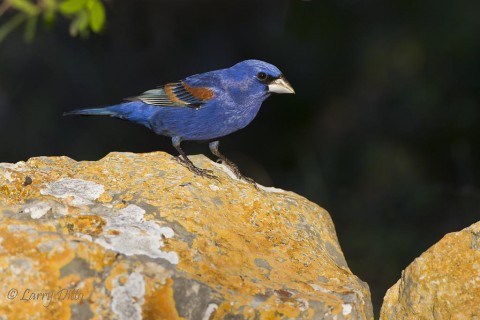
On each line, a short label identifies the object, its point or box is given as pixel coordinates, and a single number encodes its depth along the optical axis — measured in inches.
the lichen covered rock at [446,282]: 289.6
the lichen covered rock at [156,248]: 249.6
